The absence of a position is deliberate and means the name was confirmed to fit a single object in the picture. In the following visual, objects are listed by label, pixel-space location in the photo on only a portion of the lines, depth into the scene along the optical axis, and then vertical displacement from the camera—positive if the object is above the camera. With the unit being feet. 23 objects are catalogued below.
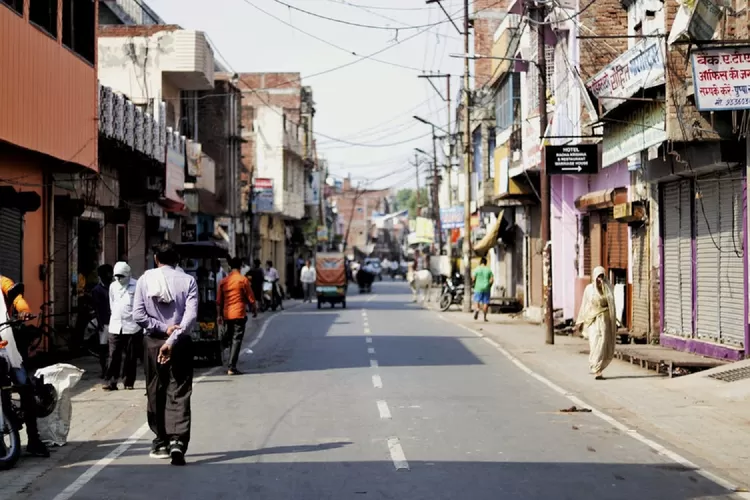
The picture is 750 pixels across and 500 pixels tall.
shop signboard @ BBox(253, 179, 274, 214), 191.42 +11.71
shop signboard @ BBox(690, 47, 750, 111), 50.49 +8.39
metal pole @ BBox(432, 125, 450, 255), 236.10 +15.50
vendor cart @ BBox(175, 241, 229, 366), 68.85 -2.37
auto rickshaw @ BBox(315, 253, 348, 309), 152.35 -2.56
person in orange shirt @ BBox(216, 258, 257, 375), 63.98 -2.33
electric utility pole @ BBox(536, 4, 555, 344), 83.87 +3.99
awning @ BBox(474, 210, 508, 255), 145.07 +3.21
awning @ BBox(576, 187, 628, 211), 85.30 +5.06
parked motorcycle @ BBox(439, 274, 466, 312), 144.56 -4.10
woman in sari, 59.93 -3.31
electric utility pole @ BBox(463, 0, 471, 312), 139.27 +10.97
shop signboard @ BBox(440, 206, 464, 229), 187.11 +7.51
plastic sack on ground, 37.22 -4.86
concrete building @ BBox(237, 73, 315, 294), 221.46 +22.58
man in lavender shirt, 34.19 -2.63
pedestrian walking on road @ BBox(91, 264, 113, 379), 60.08 -2.74
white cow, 174.50 -3.06
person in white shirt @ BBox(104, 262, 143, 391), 54.54 -3.01
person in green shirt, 112.88 -2.45
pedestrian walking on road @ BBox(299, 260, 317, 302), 171.94 -1.89
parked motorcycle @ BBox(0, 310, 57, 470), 33.30 -4.65
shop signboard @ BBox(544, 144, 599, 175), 87.10 +7.90
